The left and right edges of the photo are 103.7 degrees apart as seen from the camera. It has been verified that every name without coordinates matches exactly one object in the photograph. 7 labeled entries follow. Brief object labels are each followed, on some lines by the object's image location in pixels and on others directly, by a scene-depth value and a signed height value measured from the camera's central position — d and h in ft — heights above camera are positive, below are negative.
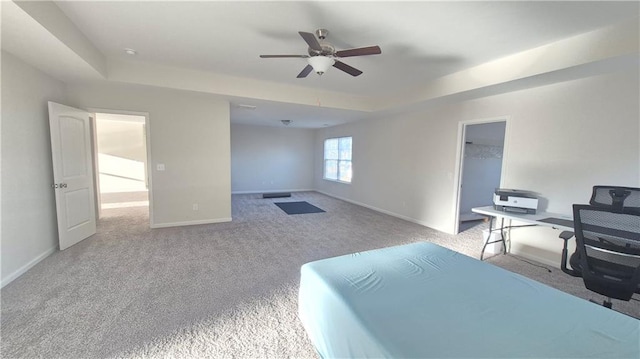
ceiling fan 7.52 +3.34
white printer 10.21 -1.54
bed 3.66 -2.61
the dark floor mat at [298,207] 19.61 -4.14
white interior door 10.79 -1.01
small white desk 8.77 -2.05
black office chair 5.89 -1.92
